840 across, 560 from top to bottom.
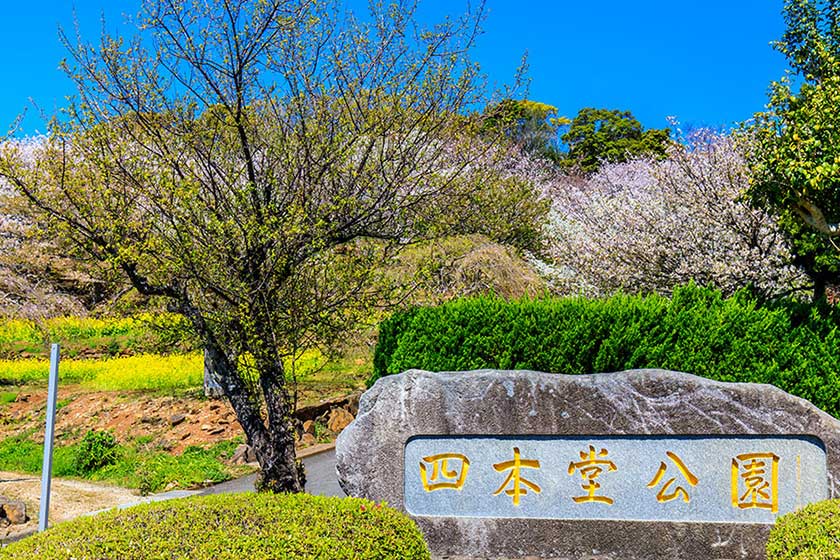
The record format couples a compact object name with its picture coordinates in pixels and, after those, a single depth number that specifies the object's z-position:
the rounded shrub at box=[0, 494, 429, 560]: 3.33
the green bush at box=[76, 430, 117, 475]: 9.36
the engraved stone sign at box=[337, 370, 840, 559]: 5.26
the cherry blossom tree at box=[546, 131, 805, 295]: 10.56
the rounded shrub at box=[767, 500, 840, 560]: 3.91
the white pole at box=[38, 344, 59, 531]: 5.29
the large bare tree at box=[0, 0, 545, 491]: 5.67
